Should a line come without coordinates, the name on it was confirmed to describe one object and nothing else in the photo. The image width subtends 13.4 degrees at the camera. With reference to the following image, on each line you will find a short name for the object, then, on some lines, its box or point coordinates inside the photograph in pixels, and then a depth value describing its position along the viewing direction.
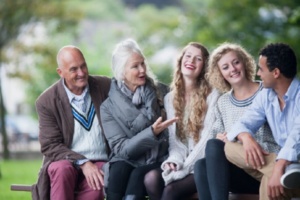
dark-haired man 7.70
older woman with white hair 8.61
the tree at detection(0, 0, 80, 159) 34.74
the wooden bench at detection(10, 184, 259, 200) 8.12
